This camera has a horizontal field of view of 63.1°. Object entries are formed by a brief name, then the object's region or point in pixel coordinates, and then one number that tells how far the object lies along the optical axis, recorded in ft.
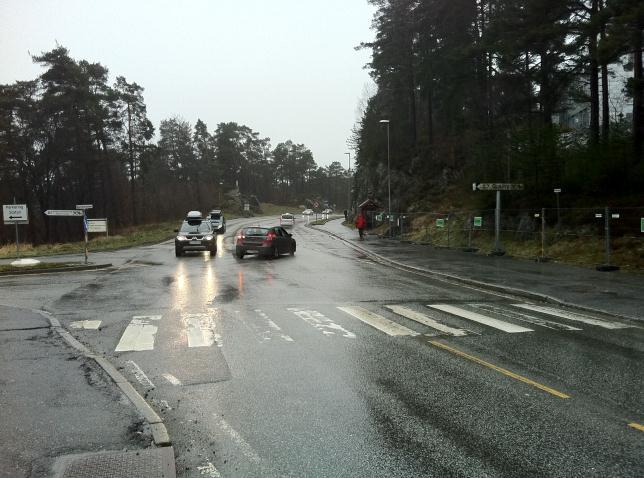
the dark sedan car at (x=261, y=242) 79.51
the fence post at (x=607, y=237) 52.58
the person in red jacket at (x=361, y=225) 123.13
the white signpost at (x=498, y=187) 69.15
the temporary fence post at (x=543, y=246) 63.24
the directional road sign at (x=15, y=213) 76.43
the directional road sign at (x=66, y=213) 69.97
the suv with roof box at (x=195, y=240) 84.64
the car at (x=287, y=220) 223.24
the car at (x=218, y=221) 169.96
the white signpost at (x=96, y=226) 77.92
